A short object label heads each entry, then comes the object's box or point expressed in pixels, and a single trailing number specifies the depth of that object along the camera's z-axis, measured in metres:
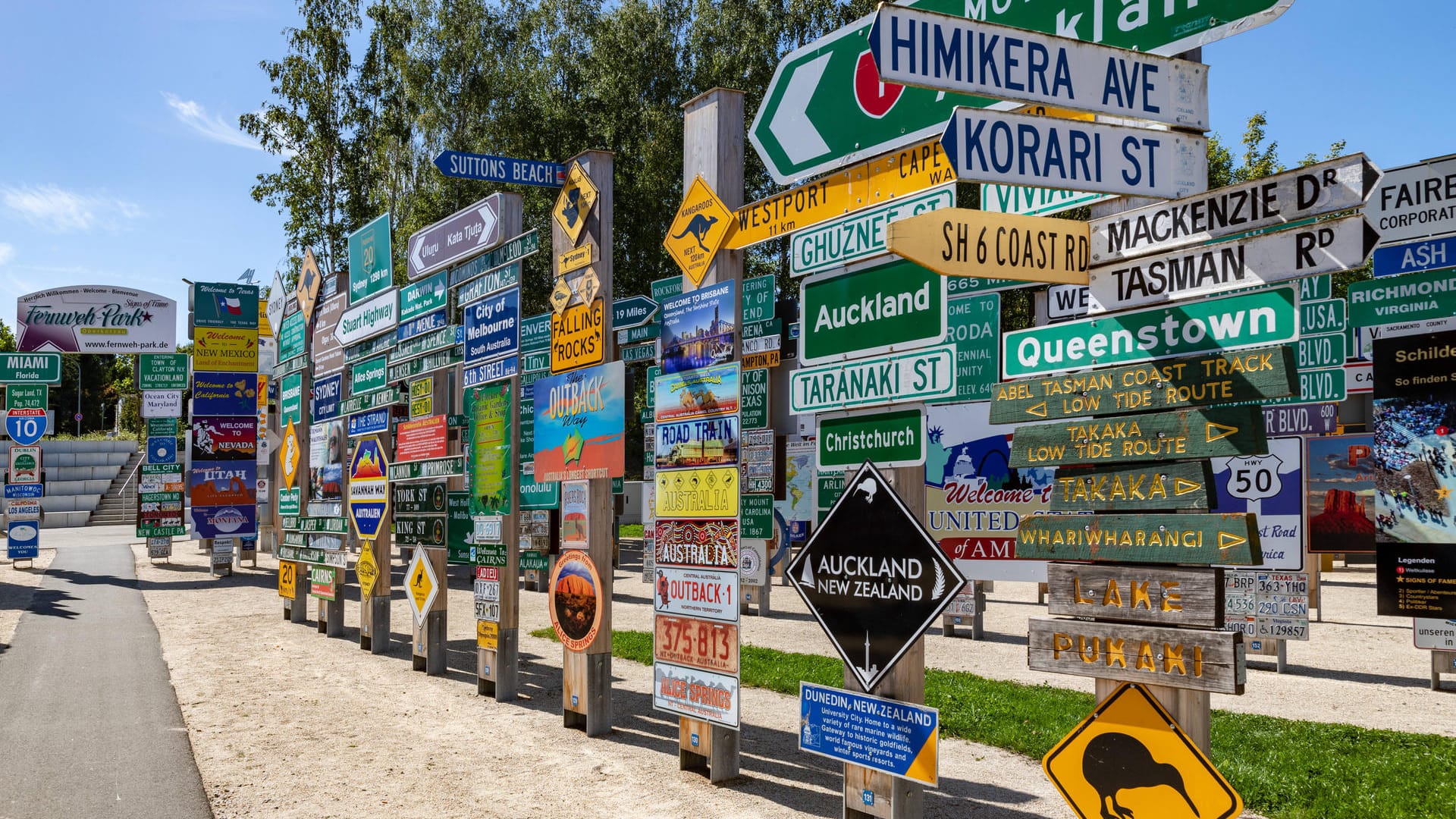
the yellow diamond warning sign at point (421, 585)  11.75
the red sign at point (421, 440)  11.98
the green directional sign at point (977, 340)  11.23
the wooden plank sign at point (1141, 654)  3.94
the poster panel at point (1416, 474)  9.30
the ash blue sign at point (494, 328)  10.70
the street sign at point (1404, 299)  9.66
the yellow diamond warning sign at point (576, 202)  9.38
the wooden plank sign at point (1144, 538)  3.99
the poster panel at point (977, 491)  12.52
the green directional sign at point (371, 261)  13.81
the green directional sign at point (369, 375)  13.84
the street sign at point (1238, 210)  3.75
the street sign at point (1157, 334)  4.00
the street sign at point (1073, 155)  3.97
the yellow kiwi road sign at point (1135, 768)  4.00
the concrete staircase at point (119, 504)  48.06
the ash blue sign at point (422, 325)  12.40
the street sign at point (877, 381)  5.22
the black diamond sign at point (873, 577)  5.16
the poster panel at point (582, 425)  8.88
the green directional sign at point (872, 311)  5.28
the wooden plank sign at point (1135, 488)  4.16
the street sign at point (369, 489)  13.31
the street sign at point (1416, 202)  9.11
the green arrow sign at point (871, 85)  4.27
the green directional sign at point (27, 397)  27.06
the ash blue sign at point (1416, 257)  9.58
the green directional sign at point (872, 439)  5.32
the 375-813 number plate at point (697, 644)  7.29
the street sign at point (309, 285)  16.77
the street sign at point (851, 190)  5.26
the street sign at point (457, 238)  11.23
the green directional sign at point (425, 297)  12.41
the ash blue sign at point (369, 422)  13.71
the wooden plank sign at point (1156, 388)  3.96
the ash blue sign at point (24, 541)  25.95
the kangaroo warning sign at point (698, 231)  7.42
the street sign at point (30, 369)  28.67
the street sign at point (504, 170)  9.17
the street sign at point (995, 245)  4.18
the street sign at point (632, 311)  15.98
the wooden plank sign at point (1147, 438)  4.03
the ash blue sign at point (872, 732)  5.15
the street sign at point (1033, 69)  3.88
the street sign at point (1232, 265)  3.79
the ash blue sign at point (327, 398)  15.51
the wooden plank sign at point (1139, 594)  4.04
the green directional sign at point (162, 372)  29.30
